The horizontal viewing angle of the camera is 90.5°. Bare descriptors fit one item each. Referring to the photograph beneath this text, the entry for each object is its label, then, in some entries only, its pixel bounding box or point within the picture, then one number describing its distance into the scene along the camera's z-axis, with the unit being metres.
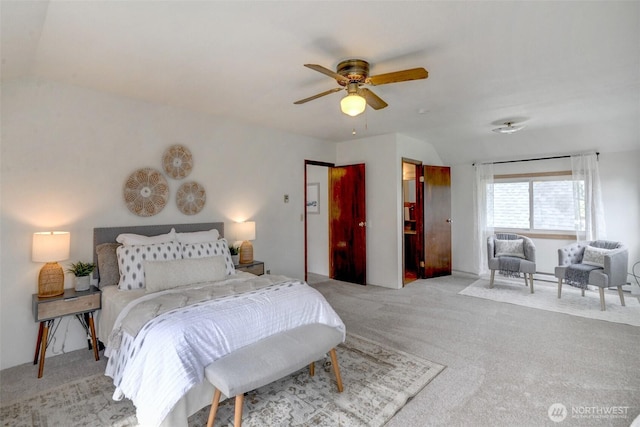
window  5.45
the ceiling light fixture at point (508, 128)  4.51
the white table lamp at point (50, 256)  2.71
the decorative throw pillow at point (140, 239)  3.21
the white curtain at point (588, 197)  5.04
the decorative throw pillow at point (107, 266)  3.05
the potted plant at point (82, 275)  2.95
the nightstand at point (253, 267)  4.05
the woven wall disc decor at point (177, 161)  3.76
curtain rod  5.11
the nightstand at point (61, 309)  2.66
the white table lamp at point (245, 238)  4.22
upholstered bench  1.81
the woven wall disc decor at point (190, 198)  3.89
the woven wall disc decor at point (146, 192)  3.49
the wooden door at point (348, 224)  5.66
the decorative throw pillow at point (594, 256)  4.38
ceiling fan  2.30
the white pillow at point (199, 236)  3.57
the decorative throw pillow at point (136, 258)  2.93
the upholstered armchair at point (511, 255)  4.94
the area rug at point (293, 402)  2.07
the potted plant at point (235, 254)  4.18
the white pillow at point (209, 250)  3.34
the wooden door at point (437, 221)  5.98
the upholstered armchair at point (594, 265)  4.08
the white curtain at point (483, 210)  6.05
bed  1.85
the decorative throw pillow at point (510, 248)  5.25
